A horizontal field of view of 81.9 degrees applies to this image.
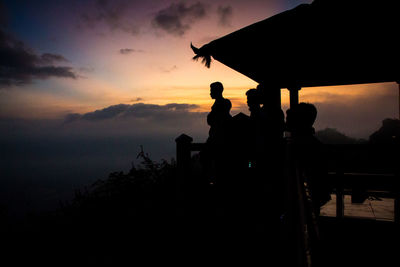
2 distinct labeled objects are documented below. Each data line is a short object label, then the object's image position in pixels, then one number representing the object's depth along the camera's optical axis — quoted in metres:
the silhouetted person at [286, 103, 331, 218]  2.47
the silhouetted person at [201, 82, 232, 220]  3.26
